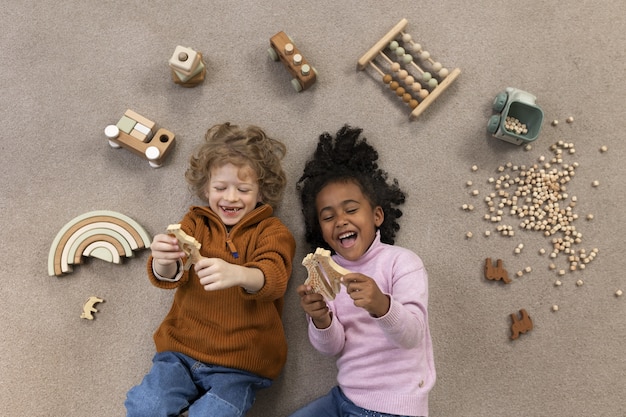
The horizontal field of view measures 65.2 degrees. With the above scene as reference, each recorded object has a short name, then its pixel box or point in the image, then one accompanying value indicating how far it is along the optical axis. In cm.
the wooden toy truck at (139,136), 132
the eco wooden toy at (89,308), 130
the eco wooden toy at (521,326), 127
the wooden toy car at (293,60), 132
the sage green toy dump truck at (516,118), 130
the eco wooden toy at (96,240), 129
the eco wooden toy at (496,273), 129
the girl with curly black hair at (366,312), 104
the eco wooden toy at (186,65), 129
